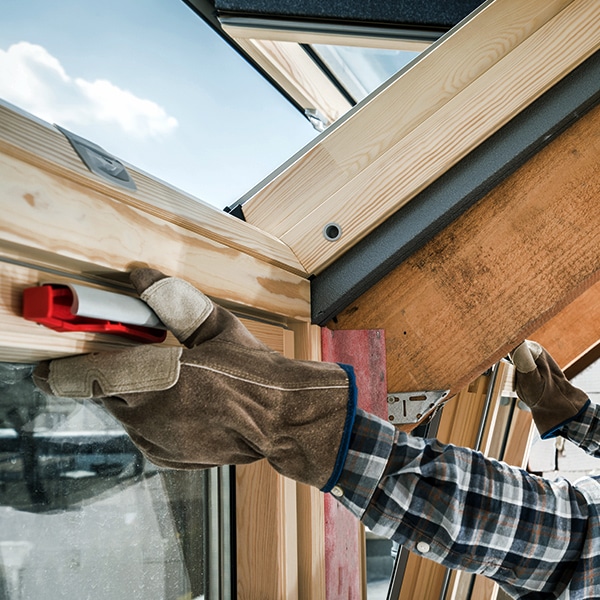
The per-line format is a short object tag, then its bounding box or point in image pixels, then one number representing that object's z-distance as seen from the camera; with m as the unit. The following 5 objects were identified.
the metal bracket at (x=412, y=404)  1.28
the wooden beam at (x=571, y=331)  2.31
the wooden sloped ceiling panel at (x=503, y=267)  1.21
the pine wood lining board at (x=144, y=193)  0.59
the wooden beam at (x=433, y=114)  1.12
